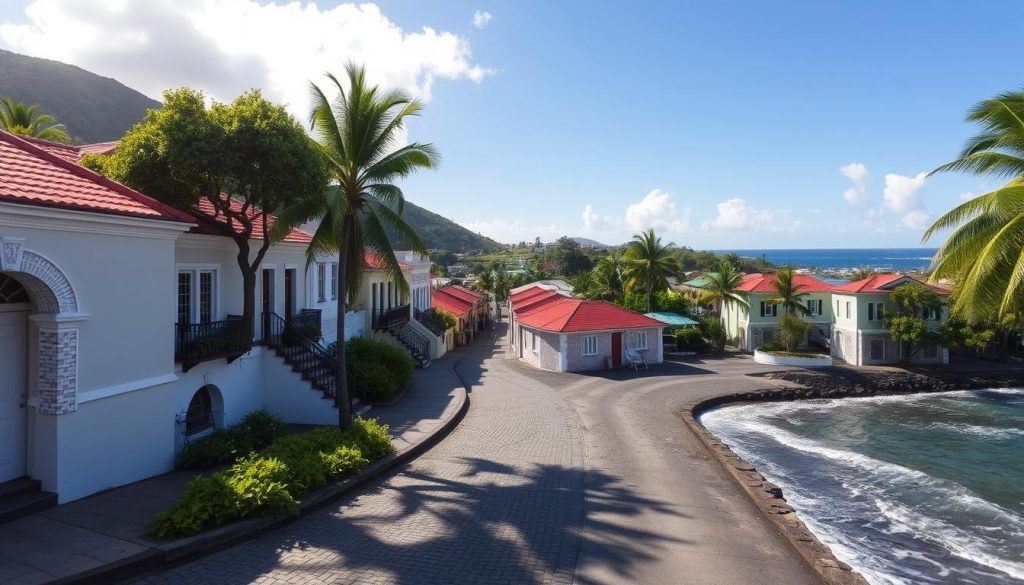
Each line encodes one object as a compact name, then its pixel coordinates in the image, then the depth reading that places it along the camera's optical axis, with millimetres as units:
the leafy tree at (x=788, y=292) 38281
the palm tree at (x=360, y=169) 13156
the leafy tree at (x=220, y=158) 11625
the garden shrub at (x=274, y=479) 8039
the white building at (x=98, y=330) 8516
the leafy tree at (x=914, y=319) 35156
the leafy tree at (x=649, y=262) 40844
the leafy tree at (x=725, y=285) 41041
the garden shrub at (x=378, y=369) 17891
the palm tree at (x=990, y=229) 8312
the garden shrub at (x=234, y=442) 11070
